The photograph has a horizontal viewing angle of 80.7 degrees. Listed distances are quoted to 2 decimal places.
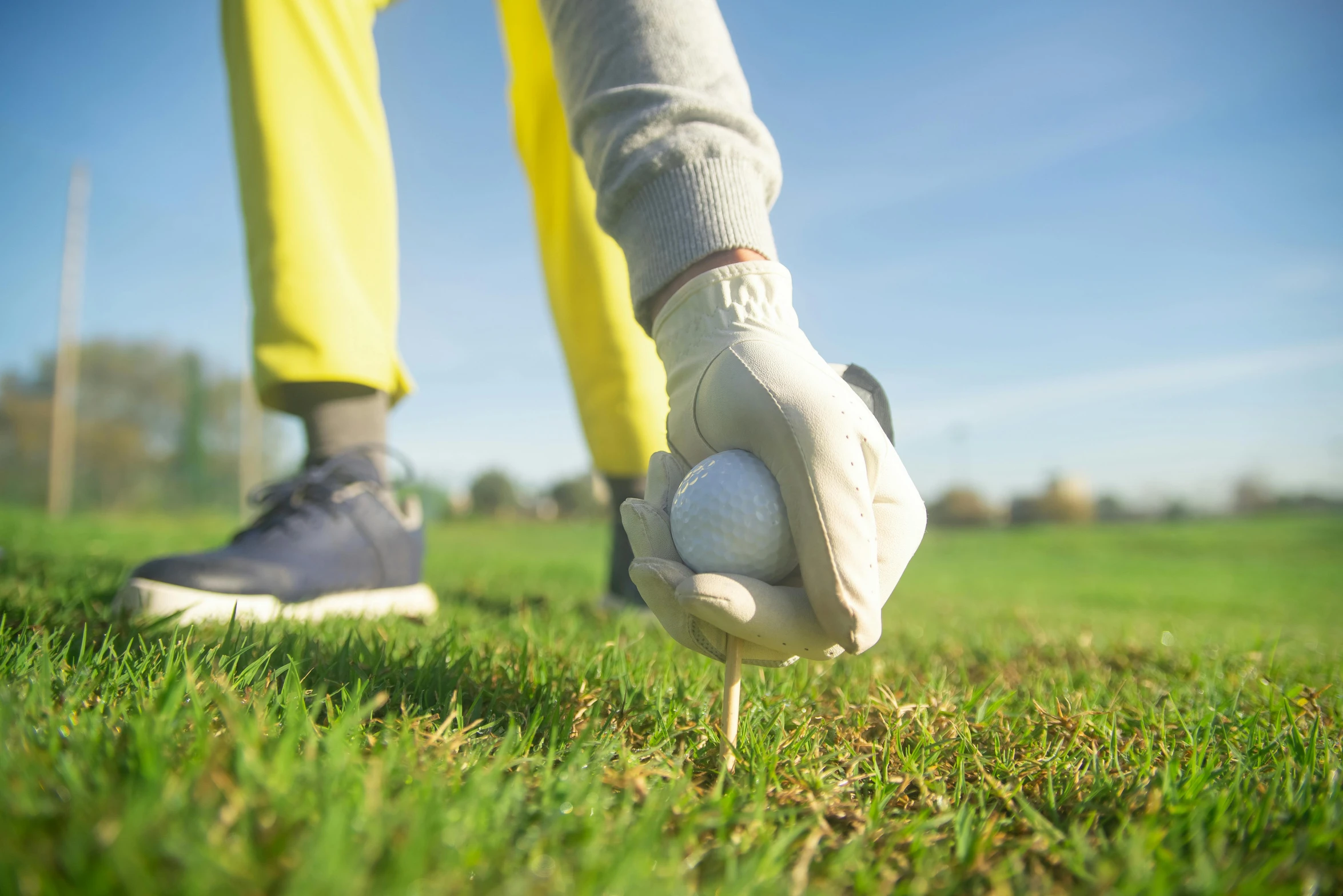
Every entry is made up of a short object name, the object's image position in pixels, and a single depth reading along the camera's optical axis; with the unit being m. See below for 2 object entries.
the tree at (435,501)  21.30
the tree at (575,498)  30.02
